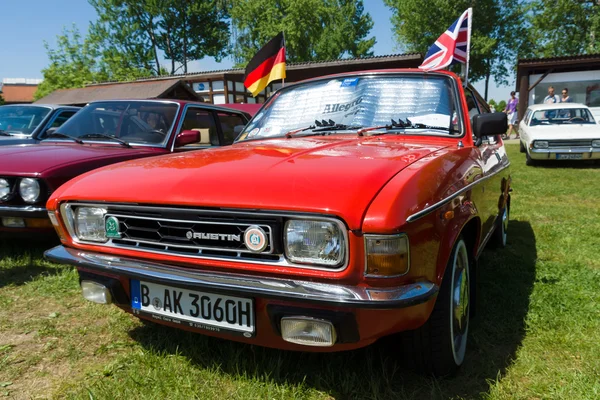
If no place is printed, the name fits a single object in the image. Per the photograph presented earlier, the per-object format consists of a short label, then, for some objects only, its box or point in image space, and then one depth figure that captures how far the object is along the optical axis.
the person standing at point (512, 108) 17.28
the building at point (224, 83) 17.20
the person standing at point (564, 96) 14.40
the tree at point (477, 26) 35.38
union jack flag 7.80
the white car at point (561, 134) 9.69
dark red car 3.45
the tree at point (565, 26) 30.87
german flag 6.18
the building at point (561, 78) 18.09
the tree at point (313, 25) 36.62
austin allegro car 1.57
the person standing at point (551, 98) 14.38
